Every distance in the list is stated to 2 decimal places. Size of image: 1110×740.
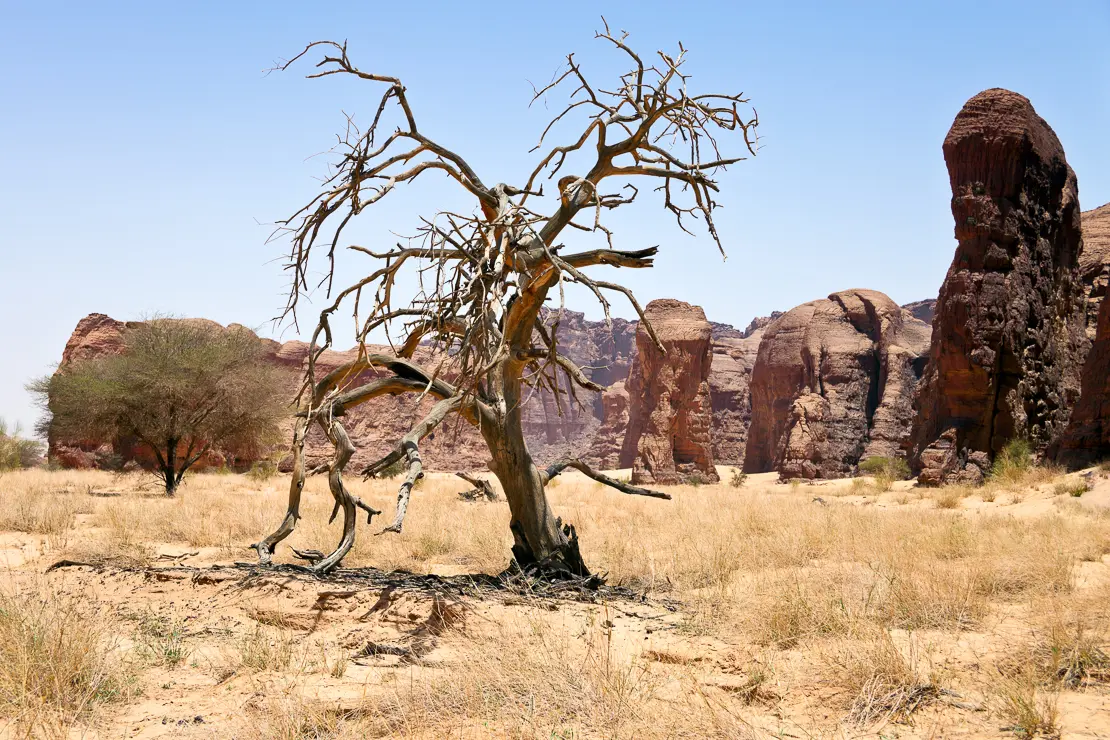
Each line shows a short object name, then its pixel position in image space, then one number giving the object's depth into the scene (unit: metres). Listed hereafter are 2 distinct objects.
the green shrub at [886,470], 25.25
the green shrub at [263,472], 28.43
